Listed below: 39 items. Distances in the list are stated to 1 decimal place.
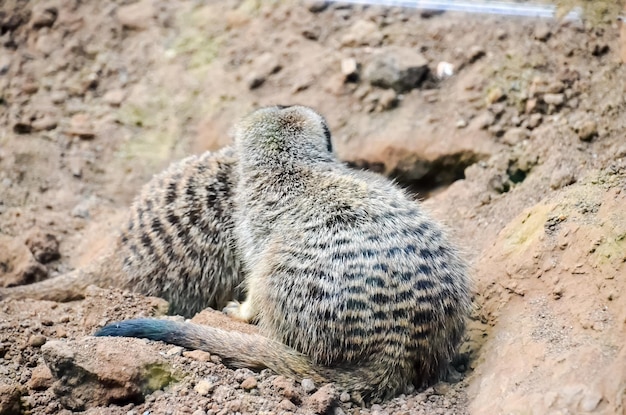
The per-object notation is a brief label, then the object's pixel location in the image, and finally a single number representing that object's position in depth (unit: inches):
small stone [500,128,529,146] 292.4
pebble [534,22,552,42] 310.4
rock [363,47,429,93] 327.3
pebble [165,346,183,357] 193.6
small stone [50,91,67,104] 381.7
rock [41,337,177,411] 184.1
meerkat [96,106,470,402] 197.0
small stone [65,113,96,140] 370.3
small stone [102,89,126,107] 380.5
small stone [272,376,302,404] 185.8
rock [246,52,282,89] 362.9
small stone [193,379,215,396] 184.5
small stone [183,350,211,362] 193.9
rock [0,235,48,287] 277.8
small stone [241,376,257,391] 187.9
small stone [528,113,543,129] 293.1
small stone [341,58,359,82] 340.5
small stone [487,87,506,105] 306.2
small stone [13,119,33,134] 366.6
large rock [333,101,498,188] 307.3
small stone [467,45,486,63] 323.3
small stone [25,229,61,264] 300.4
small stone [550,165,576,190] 250.5
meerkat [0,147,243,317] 263.1
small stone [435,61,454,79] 328.2
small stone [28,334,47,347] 215.2
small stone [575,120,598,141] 262.1
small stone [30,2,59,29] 400.5
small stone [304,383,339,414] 183.3
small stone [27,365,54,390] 198.5
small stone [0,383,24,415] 186.9
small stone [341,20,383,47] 351.6
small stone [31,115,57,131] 368.8
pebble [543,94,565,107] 290.8
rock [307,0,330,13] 370.9
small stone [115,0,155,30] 402.3
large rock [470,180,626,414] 163.8
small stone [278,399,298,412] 180.7
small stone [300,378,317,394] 192.2
